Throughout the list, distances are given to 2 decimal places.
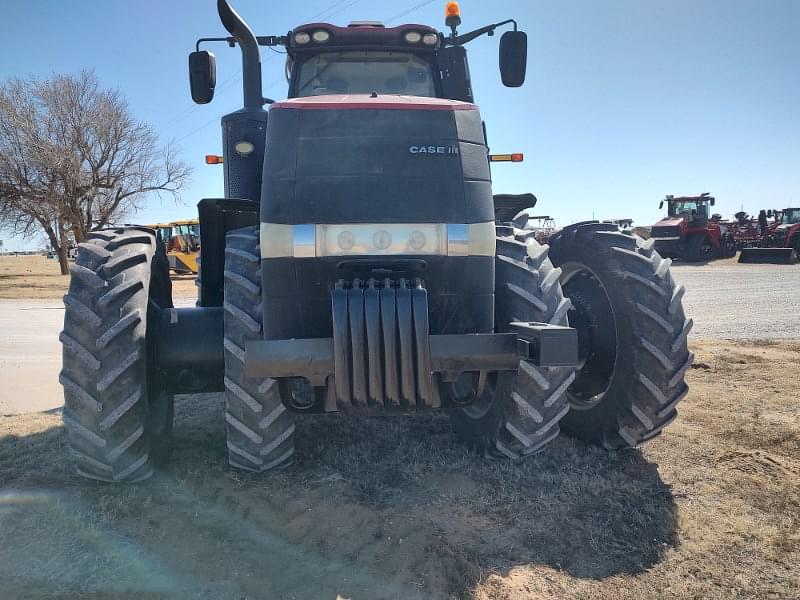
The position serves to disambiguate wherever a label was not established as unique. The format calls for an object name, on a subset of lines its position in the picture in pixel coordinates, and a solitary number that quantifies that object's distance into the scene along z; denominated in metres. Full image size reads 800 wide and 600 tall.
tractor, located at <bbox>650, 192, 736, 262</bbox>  25.16
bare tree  24.22
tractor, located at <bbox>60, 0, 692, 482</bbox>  2.77
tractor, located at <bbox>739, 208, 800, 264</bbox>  23.48
